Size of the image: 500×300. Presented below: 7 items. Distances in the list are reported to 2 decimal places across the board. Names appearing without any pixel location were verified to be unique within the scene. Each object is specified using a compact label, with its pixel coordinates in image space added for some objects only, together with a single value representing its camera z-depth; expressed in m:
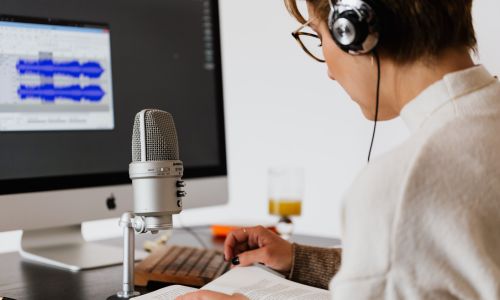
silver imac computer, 1.23
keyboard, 1.12
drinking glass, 1.82
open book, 0.96
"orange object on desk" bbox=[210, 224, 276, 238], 1.70
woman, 0.66
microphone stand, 1.03
